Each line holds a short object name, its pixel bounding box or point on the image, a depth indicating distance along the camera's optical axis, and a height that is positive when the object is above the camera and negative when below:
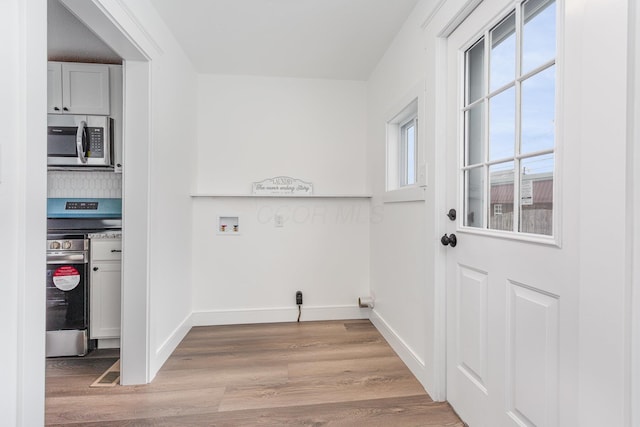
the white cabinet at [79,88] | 2.16 +0.94
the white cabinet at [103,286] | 2.12 -0.57
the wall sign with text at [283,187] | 2.73 +0.24
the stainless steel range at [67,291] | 2.06 -0.60
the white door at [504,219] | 0.97 -0.02
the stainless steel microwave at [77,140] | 2.12 +0.53
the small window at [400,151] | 2.20 +0.50
